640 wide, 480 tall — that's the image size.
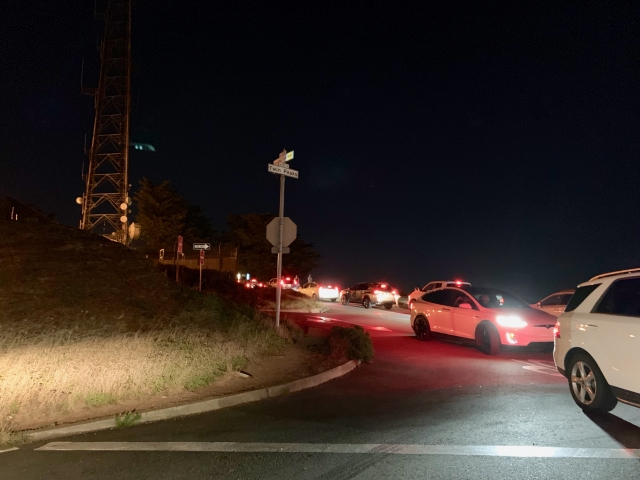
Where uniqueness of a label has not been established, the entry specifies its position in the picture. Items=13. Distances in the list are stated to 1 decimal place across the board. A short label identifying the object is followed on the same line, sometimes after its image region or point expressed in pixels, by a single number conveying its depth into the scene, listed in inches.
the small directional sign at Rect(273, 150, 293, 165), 558.3
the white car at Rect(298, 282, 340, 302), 1467.8
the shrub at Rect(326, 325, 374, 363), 466.3
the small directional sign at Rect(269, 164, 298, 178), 543.6
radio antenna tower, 1534.2
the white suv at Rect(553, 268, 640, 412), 254.1
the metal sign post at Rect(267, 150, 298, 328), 548.4
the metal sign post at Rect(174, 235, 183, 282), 847.3
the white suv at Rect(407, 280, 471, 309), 979.9
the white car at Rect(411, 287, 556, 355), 488.1
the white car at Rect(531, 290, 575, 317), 695.7
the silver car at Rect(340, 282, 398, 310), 1205.1
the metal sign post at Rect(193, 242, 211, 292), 835.4
